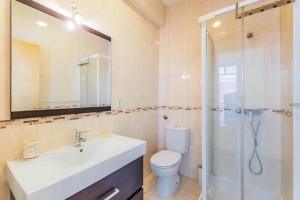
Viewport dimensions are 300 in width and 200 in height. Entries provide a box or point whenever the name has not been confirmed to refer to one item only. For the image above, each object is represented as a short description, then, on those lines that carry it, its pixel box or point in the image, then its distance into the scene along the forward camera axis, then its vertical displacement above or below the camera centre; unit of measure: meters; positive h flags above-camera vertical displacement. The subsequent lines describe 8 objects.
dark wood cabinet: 0.84 -0.54
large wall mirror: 1.00 +0.28
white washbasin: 0.67 -0.38
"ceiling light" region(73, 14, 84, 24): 1.29 +0.69
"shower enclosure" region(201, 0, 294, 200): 1.59 -0.03
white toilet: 1.74 -0.72
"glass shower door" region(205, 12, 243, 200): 1.74 -0.10
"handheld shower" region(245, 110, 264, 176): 1.75 -0.48
